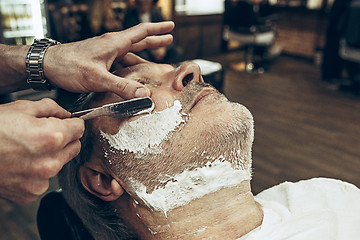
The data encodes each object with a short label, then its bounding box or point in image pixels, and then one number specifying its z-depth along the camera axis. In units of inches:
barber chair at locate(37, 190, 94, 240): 18.8
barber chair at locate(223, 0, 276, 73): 79.1
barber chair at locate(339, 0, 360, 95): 60.1
